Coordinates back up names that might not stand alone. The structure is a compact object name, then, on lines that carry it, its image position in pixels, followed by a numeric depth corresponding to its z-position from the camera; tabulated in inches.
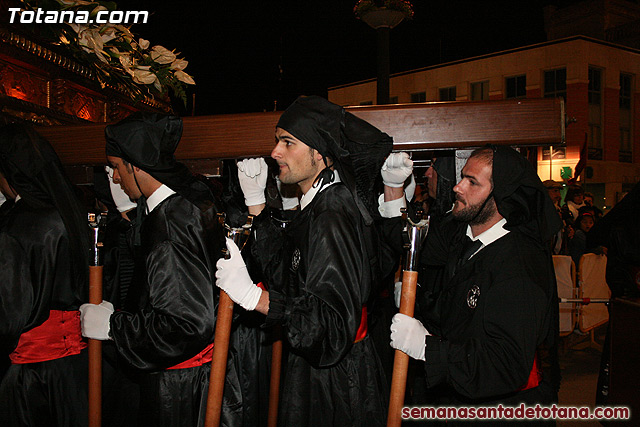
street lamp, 229.3
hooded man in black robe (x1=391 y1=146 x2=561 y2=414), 80.0
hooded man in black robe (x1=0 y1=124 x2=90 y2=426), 95.8
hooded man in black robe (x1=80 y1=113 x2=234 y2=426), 86.3
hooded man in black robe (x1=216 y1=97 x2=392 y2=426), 79.7
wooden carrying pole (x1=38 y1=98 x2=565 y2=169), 89.4
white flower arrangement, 119.3
